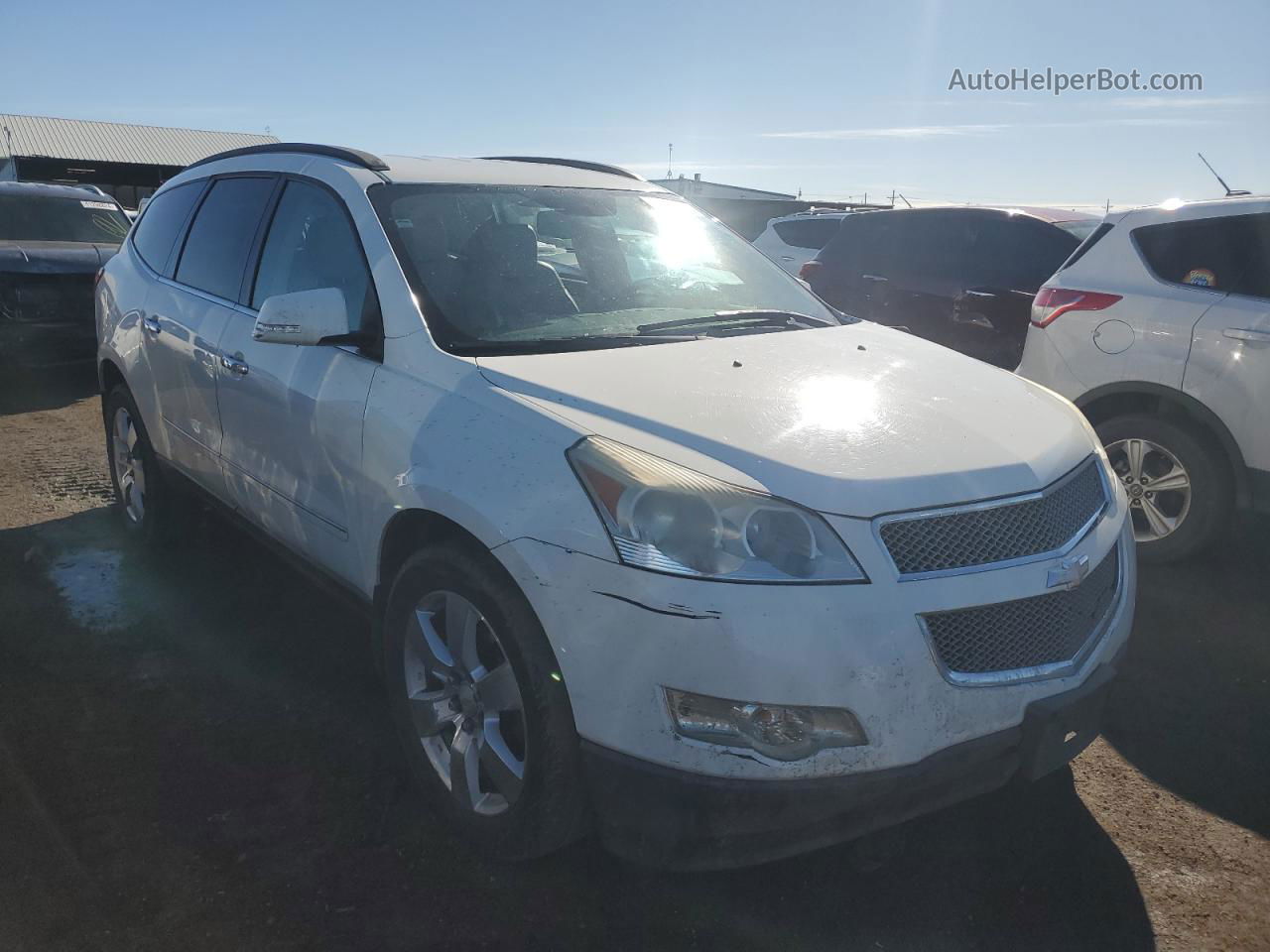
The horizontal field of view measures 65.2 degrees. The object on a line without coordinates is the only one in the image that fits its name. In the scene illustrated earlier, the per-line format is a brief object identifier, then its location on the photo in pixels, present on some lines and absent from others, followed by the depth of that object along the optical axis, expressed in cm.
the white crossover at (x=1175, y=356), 442
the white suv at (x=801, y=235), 1080
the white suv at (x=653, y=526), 210
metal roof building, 3525
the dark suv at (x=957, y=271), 705
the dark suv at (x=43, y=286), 868
